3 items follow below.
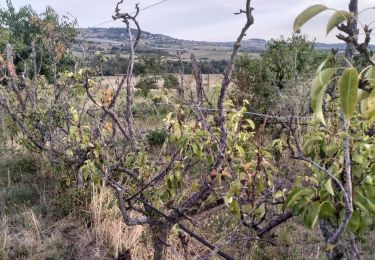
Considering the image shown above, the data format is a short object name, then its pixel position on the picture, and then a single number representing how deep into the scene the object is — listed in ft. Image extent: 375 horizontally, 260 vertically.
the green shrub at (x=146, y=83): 41.64
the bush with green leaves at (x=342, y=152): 2.98
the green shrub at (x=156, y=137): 24.50
